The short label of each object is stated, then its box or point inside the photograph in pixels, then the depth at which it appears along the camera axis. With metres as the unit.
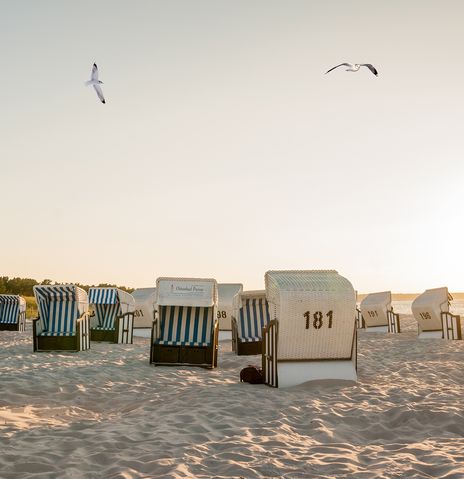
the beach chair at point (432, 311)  21.39
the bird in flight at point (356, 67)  9.88
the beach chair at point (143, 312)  23.31
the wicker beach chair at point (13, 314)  25.69
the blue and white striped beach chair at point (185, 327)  12.25
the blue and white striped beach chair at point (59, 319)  14.48
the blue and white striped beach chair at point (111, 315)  18.97
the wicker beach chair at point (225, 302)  20.72
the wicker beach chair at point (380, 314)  27.20
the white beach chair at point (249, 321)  14.91
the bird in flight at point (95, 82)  9.73
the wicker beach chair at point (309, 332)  9.39
